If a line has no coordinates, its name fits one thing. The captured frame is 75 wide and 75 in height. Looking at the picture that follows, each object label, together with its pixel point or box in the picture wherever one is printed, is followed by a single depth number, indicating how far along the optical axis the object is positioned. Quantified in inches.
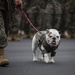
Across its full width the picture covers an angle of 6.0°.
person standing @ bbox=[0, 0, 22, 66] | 502.0
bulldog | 539.4
